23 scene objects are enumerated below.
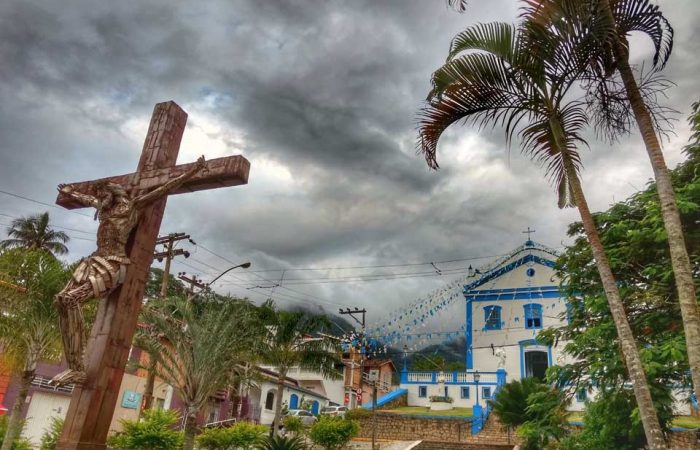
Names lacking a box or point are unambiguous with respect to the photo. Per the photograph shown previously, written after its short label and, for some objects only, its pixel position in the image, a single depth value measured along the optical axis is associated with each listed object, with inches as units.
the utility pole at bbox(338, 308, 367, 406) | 1122.2
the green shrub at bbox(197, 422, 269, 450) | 749.3
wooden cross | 198.7
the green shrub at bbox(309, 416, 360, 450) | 822.5
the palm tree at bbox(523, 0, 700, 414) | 223.3
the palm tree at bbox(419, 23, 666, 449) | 251.9
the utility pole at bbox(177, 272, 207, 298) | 1165.7
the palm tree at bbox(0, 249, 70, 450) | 464.4
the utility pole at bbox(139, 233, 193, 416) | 960.9
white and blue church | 1143.6
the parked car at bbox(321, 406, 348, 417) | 1382.9
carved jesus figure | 195.0
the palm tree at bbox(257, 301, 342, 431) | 922.1
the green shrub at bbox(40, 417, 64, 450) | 567.2
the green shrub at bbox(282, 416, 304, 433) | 979.0
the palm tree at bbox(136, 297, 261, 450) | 558.9
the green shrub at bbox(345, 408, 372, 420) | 1040.7
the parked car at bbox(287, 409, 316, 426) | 1254.2
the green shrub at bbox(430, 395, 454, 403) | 1118.4
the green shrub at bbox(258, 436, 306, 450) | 599.5
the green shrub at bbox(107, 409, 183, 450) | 589.9
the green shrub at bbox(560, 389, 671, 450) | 408.8
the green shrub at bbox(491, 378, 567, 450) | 491.8
